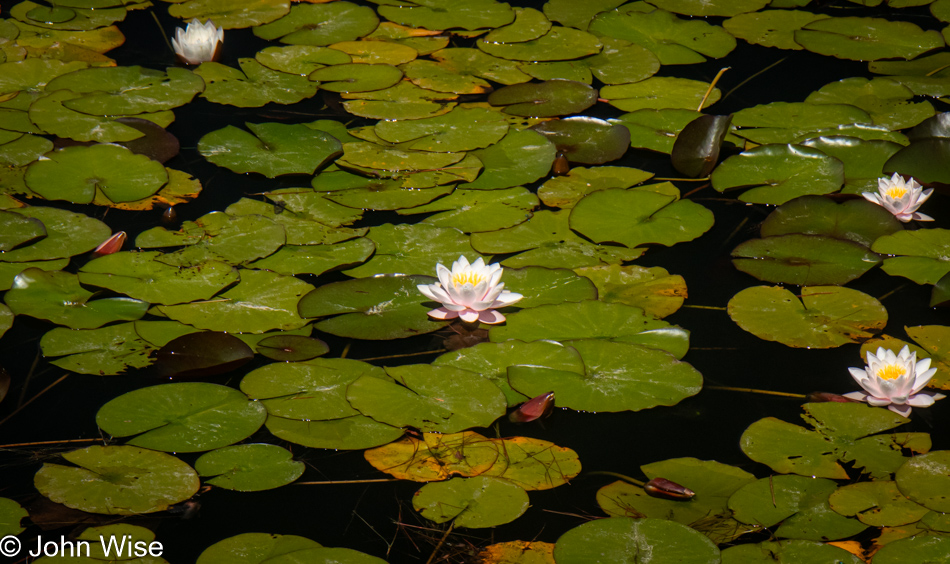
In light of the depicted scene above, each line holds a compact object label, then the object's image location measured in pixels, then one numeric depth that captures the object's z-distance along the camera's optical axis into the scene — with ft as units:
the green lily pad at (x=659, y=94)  22.12
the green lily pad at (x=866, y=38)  24.47
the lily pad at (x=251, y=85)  22.49
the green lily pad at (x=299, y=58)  24.11
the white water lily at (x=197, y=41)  23.82
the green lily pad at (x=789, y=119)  20.40
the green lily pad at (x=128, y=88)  21.69
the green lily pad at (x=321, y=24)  25.88
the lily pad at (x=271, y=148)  19.21
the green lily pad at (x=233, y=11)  26.84
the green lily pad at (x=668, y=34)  24.88
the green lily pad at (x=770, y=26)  25.57
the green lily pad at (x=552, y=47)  24.63
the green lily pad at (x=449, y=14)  26.30
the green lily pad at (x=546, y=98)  21.74
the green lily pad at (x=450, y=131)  19.92
